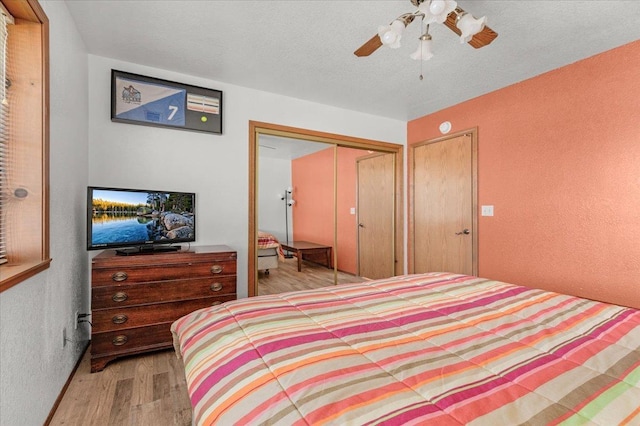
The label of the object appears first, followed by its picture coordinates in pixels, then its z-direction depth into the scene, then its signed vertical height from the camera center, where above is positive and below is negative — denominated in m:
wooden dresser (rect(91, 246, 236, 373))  2.11 -0.60
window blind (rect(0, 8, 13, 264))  1.36 +0.39
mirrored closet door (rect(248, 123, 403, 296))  3.58 +0.07
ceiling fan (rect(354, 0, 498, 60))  1.42 +0.99
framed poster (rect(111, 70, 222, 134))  2.61 +1.04
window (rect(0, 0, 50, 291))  1.39 +0.37
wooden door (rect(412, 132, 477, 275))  3.46 +0.11
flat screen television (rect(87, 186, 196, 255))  2.17 -0.04
